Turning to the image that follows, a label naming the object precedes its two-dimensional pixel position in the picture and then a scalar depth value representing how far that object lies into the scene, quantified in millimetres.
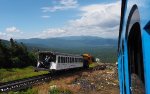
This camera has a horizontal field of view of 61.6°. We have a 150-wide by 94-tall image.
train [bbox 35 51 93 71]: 13766
